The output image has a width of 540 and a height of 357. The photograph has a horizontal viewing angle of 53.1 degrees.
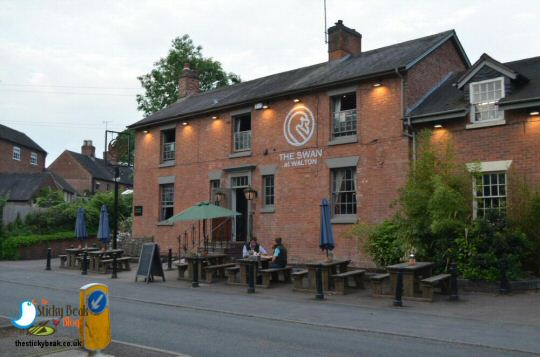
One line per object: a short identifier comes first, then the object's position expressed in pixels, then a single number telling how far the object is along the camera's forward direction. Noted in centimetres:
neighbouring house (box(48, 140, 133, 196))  5912
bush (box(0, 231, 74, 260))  2661
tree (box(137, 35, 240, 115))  4172
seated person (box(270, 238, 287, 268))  1645
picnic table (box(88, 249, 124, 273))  2048
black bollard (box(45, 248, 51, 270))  2140
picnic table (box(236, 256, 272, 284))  1616
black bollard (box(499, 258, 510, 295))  1316
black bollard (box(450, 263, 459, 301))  1267
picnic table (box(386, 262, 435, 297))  1300
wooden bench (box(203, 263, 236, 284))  1710
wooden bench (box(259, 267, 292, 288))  1568
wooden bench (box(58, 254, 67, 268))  2260
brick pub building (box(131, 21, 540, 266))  1773
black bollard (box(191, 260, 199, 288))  1603
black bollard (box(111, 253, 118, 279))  1830
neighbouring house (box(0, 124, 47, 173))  5081
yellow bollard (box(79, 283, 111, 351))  620
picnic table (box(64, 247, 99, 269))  2192
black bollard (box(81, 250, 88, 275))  1969
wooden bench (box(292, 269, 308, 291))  1475
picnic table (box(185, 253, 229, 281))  1692
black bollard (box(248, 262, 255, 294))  1466
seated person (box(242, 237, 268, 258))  1733
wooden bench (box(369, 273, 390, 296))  1359
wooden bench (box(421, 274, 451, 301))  1263
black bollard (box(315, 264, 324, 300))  1341
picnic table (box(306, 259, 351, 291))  1464
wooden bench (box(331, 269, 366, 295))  1426
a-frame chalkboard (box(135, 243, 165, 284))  1717
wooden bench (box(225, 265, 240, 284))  1654
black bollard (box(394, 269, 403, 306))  1215
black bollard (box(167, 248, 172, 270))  2103
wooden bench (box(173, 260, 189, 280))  1789
